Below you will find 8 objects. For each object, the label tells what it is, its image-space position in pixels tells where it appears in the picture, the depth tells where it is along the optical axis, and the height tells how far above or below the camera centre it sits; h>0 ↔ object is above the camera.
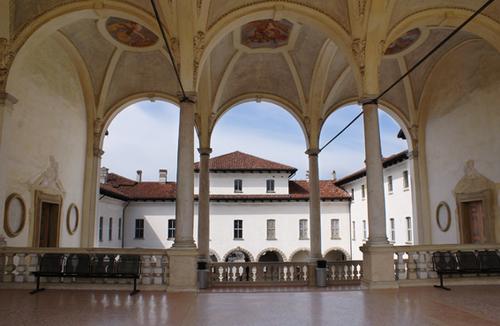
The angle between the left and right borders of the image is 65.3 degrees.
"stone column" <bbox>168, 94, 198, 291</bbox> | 9.09 +0.42
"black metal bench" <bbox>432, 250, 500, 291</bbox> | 9.47 -0.84
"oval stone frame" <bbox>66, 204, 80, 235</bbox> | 14.41 +0.45
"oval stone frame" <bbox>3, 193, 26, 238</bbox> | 10.96 +0.38
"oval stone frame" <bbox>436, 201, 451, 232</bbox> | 15.09 +0.50
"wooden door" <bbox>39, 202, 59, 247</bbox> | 13.12 +0.25
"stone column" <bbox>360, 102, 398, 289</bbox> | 9.51 +0.22
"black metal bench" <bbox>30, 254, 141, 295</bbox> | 8.87 -0.79
